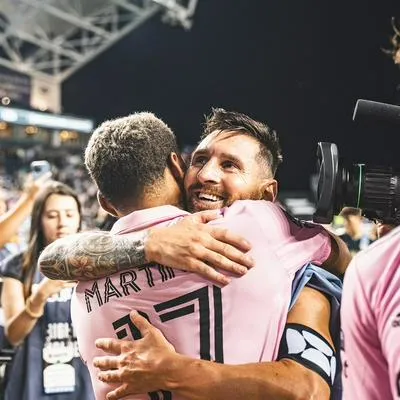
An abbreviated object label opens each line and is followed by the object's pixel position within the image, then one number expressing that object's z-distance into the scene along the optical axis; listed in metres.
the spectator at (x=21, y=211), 2.95
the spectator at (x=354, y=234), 4.90
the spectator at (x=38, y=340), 2.60
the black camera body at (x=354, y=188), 1.11
